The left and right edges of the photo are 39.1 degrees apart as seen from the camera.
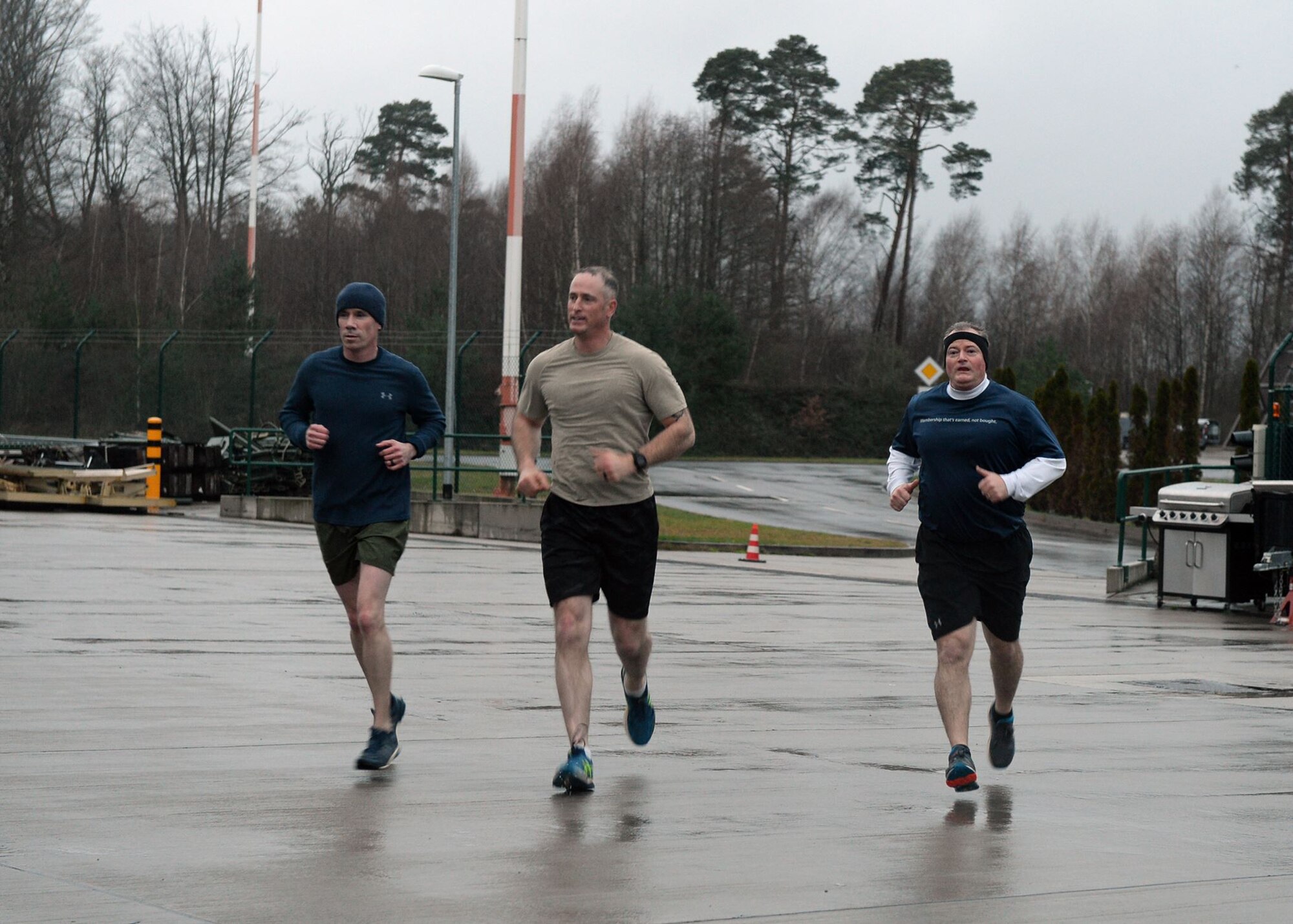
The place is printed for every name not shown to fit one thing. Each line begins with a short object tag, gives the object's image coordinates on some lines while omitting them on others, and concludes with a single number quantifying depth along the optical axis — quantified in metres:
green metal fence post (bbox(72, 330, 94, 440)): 37.69
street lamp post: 30.59
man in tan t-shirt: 7.27
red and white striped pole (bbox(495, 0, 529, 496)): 31.23
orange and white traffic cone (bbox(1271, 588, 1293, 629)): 16.89
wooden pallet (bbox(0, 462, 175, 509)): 29.58
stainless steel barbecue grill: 18.03
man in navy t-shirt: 7.38
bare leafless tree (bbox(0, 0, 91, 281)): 59.19
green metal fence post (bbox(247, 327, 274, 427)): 35.71
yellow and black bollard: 30.92
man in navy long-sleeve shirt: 7.47
